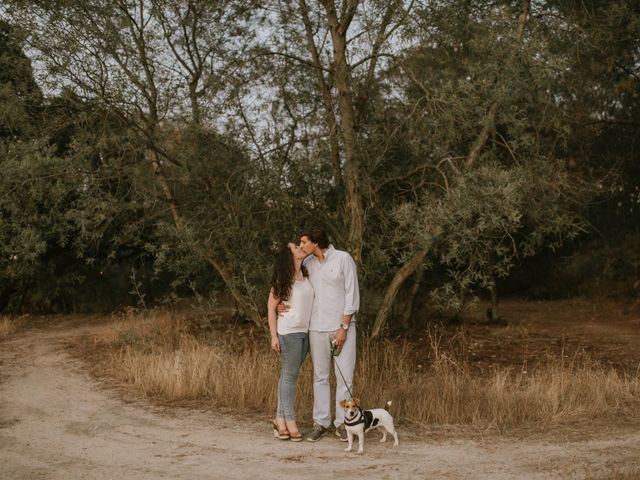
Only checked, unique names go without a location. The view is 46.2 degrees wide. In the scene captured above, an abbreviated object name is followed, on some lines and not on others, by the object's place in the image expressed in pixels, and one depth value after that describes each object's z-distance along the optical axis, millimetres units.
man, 6625
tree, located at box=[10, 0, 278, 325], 11133
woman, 6605
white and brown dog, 6207
